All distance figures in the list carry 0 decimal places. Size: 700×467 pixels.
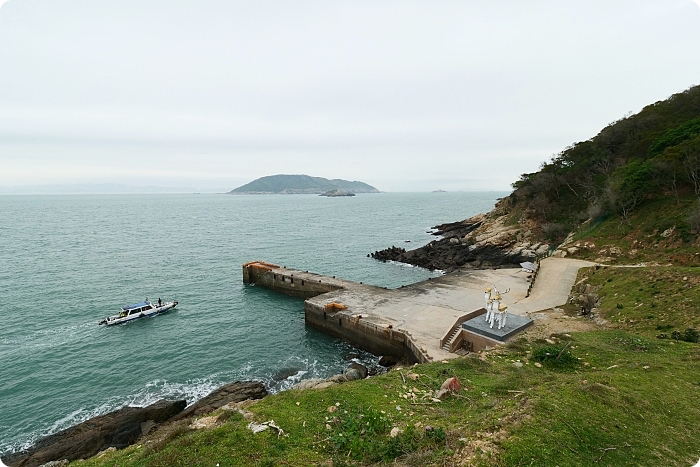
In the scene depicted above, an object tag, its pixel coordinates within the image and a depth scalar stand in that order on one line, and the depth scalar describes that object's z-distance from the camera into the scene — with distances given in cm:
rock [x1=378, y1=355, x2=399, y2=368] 2205
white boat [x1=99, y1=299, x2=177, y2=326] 2931
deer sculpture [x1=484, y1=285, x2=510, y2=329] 1867
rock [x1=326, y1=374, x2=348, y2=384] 1782
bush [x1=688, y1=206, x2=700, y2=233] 2580
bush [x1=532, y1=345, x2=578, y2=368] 1338
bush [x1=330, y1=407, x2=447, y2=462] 828
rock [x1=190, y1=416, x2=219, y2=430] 1042
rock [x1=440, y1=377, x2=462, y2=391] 1168
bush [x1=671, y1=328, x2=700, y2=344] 1448
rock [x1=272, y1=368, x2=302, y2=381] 2128
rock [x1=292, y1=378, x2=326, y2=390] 1684
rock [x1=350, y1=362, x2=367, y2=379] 1989
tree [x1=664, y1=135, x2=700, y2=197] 3067
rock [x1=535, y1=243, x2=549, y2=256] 4489
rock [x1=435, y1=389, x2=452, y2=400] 1128
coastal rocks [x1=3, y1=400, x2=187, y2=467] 1475
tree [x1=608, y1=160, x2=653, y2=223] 3381
